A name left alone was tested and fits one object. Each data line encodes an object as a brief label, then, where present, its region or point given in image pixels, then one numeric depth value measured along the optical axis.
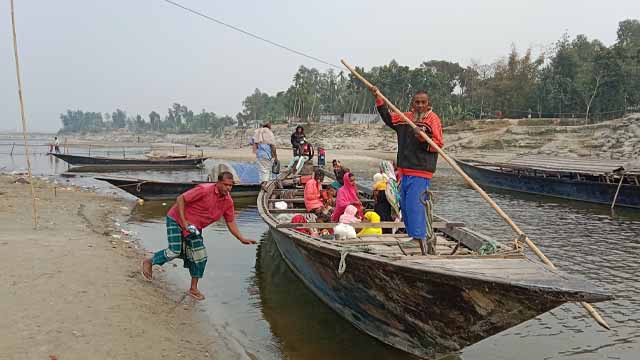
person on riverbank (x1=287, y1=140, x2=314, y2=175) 13.20
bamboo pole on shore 7.52
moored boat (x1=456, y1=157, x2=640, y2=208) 15.65
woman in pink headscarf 7.01
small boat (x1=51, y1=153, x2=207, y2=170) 28.48
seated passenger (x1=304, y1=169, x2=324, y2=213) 7.98
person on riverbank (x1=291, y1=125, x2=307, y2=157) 13.32
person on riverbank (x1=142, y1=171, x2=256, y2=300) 5.57
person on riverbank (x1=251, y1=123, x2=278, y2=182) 12.19
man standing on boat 4.73
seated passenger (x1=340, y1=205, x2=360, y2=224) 6.58
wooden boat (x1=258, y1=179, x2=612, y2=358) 3.48
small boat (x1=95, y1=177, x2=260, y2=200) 14.83
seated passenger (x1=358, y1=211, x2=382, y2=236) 6.23
